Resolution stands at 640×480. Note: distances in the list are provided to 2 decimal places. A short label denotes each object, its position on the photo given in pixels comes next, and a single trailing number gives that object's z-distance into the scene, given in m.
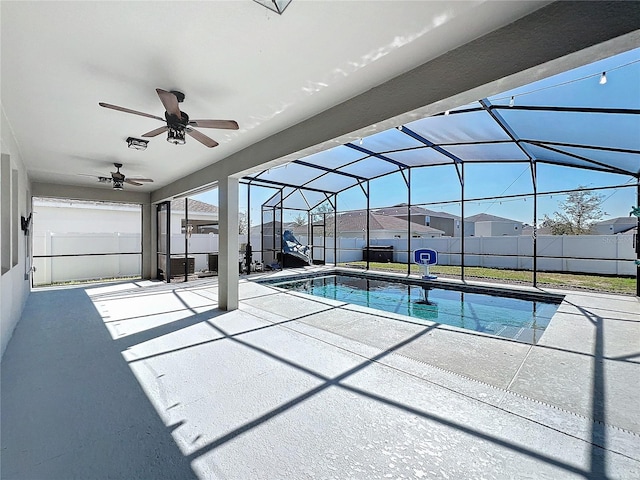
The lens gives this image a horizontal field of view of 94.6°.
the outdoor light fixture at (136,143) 3.80
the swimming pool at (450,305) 4.51
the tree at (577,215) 12.23
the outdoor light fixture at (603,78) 2.59
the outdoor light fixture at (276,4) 1.71
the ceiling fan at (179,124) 2.61
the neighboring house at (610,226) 12.17
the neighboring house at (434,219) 23.23
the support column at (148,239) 8.56
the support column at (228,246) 4.76
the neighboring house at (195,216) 13.54
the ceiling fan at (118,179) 5.44
